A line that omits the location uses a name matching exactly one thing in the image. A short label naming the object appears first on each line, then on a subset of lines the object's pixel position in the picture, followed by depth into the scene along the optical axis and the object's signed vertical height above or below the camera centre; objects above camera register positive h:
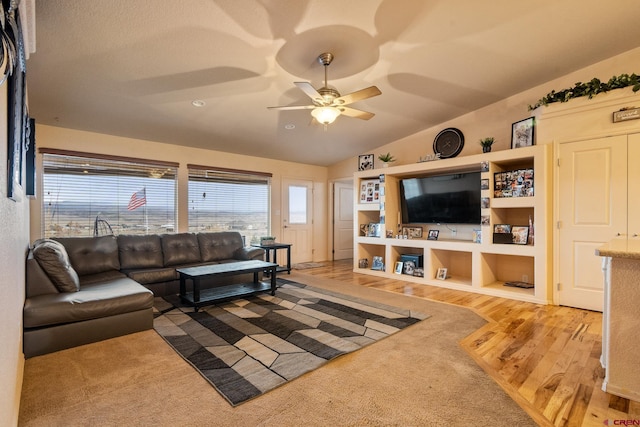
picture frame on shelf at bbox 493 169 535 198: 4.01 +0.35
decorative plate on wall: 4.95 +1.09
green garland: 3.25 +1.34
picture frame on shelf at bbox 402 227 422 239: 5.48 -0.39
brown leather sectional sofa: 2.46 -0.76
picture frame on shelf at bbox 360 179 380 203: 5.83 +0.38
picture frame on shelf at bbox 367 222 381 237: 5.82 -0.37
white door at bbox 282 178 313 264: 6.82 -0.15
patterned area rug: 2.15 -1.12
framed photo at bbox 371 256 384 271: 5.78 -0.99
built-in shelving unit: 3.84 -0.47
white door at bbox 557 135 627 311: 3.38 -0.01
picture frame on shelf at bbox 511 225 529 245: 4.11 -0.33
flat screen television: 4.70 +0.18
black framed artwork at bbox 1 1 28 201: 1.04 +0.53
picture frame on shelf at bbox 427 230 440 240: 5.16 -0.41
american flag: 4.92 +0.21
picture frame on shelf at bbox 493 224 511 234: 4.27 -0.26
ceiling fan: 2.78 +1.03
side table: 5.48 -0.68
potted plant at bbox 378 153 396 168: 5.57 +0.94
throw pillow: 2.74 -0.48
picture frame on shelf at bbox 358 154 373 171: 6.34 +1.01
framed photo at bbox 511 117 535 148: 4.00 +1.01
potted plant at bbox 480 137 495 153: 4.39 +0.94
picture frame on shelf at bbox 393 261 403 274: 5.41 -1.01
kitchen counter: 1.86 -0.71
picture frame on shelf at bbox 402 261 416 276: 5.29 -0.98
